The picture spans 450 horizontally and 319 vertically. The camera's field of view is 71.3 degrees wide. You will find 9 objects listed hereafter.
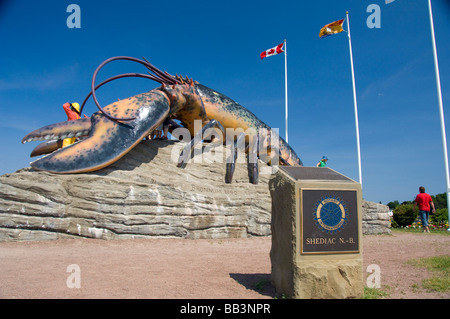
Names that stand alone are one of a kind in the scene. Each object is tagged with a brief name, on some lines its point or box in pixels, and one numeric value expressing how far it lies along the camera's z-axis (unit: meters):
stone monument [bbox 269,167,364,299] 3.14
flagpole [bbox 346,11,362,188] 15.63
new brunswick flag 15.85
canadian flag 18.33
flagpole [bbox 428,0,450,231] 11.94
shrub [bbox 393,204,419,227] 13.80
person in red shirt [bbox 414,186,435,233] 10.10
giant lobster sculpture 6.75
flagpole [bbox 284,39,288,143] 18.77
